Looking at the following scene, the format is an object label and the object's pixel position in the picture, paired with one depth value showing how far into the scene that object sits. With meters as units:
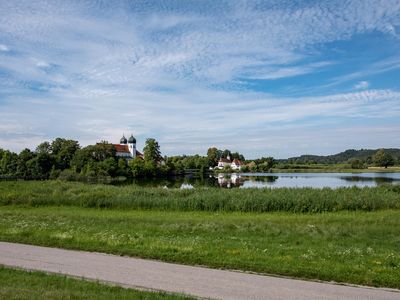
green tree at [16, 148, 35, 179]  95.18
